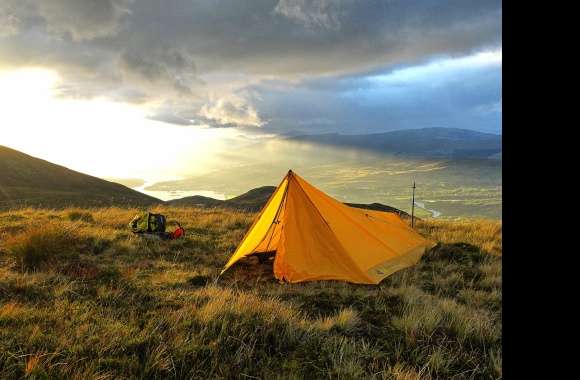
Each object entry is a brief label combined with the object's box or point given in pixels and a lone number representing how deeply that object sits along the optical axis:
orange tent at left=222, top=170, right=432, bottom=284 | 9.43
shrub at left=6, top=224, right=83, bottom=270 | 9.15
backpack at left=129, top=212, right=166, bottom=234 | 13.43
